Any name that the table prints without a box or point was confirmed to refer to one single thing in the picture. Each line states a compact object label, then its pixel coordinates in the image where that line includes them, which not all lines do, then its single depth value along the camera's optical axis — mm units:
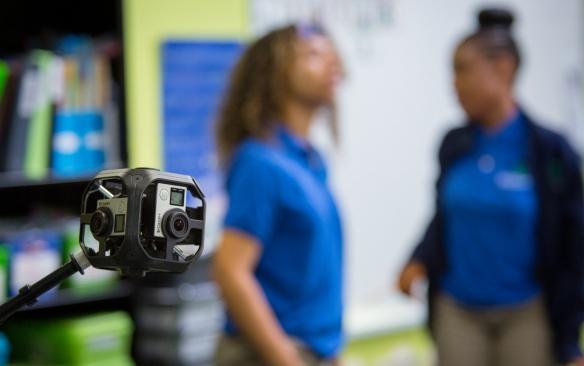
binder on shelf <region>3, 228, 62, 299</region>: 2580
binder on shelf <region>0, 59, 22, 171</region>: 2572
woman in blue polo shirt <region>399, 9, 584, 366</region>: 2650
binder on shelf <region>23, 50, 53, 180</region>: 2607
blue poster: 3262
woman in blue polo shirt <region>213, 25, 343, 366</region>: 1992
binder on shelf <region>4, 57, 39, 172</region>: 2570
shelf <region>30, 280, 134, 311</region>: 2623
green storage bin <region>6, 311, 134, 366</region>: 2658
